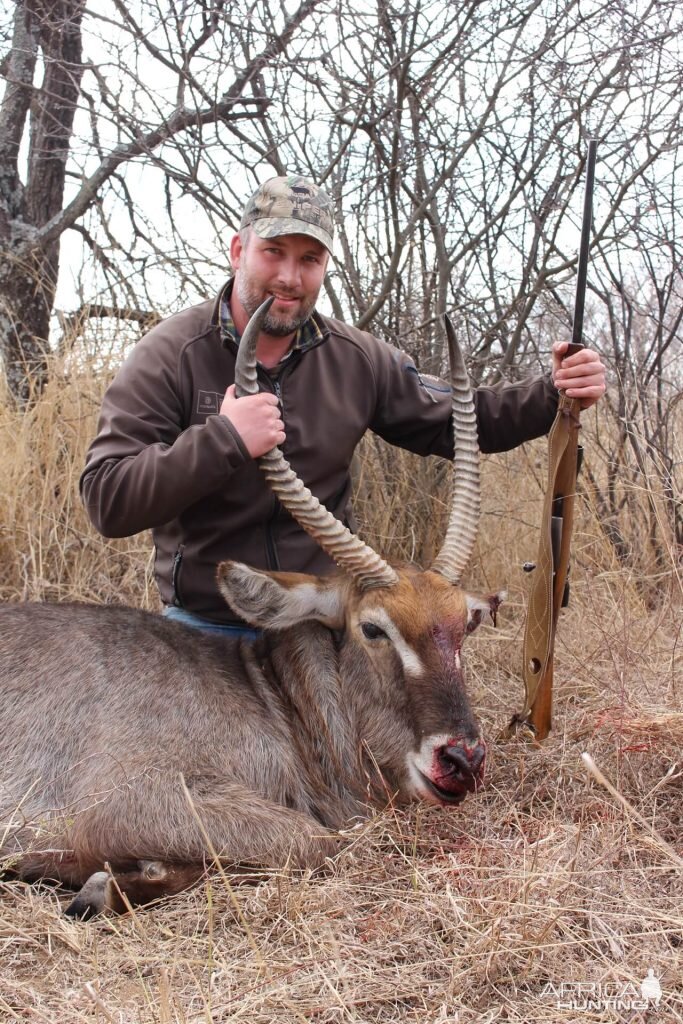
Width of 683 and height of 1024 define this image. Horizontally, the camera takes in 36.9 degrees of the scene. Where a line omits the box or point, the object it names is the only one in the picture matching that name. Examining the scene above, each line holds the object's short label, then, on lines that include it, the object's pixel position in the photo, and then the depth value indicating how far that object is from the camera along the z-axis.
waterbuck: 3.35
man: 4.43
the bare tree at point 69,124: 5.92
